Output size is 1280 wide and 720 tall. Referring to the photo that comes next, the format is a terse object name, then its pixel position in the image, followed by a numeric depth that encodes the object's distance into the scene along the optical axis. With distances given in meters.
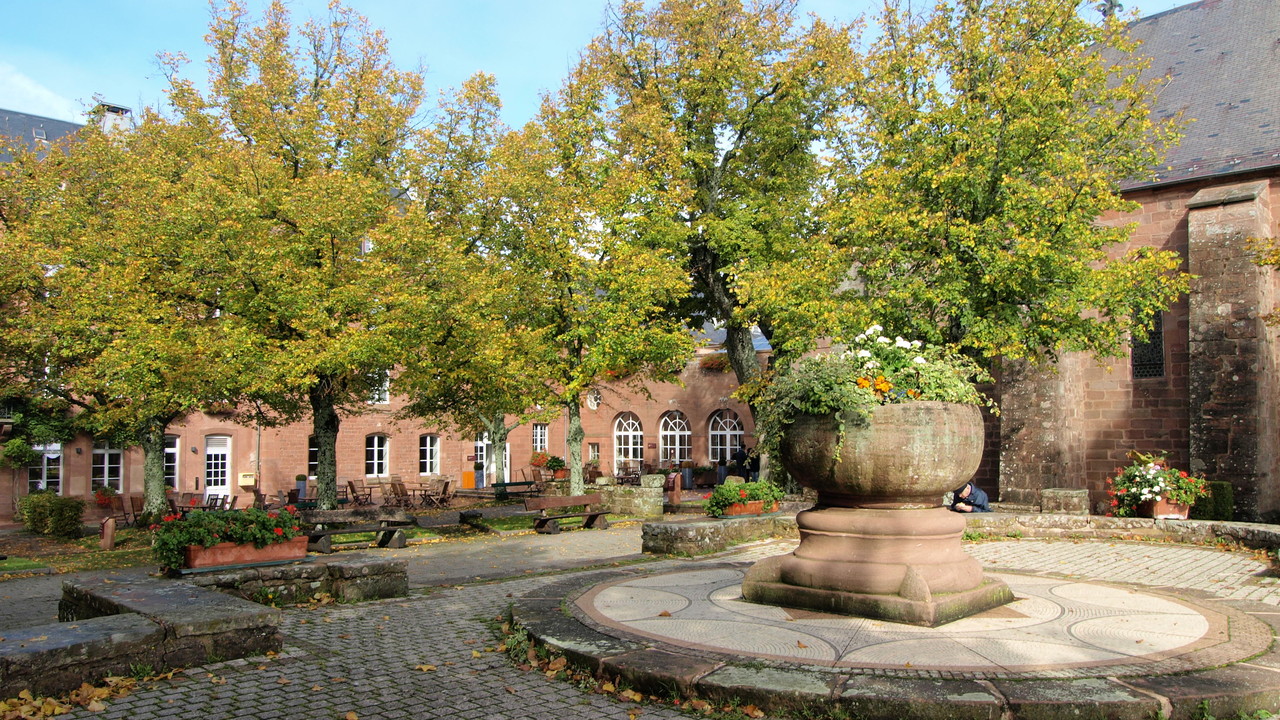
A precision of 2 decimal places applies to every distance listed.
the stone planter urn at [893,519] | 6.21
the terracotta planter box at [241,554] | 7.92
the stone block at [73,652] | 4.75
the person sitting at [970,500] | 13.06
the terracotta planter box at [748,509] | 14.22
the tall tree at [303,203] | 14.15
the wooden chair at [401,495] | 21.49
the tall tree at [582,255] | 18.45
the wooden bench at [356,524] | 12.55
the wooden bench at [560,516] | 15.32
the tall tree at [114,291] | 14.07
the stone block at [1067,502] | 14.56
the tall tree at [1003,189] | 14.49
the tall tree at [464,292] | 15.66
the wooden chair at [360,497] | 21.72
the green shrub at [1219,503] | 15.59
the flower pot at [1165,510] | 13.03
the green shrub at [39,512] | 18.53
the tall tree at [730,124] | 19.50
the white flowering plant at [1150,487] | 13.02
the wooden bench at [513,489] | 22.96
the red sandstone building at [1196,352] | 16.36
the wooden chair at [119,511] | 19.04
